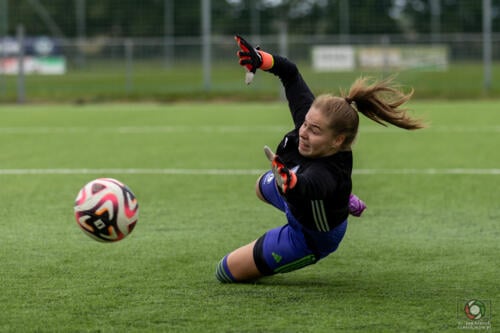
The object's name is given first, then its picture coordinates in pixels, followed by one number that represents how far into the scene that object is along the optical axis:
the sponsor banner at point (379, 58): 24.33
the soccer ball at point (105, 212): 5.27
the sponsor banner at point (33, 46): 27.03
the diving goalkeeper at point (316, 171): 5.20
